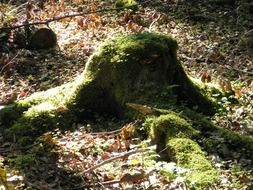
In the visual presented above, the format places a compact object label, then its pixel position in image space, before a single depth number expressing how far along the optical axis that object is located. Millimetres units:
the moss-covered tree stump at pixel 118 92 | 5668
